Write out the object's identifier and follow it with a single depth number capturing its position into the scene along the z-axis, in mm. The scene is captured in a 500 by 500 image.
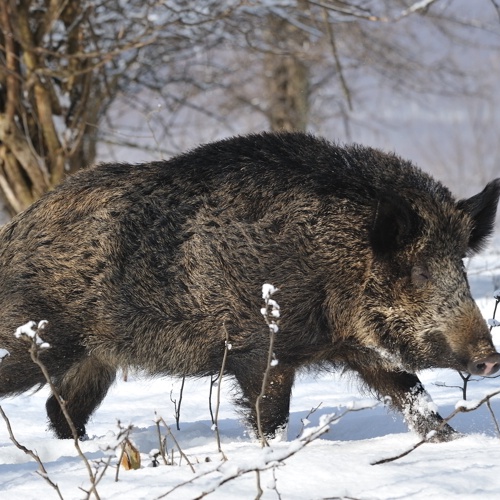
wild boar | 7980
